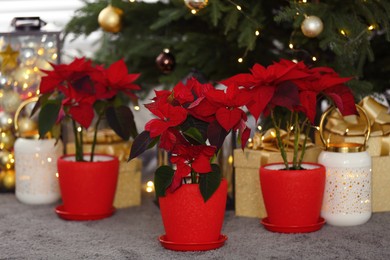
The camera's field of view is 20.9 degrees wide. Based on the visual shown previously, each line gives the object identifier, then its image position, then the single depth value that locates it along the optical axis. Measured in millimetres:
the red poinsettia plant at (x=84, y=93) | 2570
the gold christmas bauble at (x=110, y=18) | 3170
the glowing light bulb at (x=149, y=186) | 2692
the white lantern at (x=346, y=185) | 2463
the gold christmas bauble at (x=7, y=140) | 3099
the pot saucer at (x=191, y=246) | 2227
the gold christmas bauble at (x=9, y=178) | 3126
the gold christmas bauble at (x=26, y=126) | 2992
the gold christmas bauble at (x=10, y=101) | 3071
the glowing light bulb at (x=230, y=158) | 2763
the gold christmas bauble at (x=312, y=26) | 2579
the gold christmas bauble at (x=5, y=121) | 3107
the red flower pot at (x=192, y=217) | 2197
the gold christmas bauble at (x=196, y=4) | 2679
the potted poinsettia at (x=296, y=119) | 2252
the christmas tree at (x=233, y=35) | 2657
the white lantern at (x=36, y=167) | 2870
